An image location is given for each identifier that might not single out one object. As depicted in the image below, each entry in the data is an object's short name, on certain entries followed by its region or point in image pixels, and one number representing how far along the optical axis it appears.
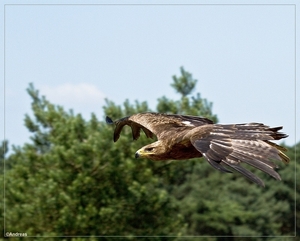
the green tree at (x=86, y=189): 45.62
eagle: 16.03
